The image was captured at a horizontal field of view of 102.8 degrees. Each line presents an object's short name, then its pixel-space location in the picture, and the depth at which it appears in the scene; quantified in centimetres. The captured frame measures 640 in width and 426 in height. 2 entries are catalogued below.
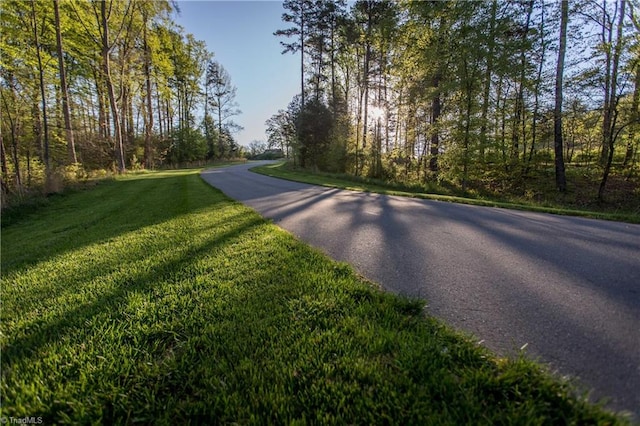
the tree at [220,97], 3759
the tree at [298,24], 2150
